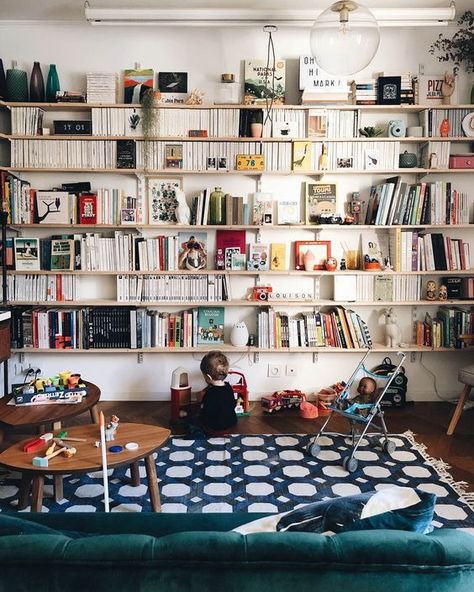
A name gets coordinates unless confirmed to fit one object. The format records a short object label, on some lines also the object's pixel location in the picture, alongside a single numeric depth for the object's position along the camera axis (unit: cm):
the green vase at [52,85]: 435
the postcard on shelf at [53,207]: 440
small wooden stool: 370
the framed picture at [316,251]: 453
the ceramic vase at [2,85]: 430
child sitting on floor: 387
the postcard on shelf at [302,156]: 439
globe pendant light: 263
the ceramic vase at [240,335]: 445
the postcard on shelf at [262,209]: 447
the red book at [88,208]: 441
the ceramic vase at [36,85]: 433
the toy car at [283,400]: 436
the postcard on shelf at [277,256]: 455
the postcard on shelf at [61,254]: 445
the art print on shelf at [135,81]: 440
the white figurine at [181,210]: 439
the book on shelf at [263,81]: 438
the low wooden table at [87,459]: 236
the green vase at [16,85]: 430
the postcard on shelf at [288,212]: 453
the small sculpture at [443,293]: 446
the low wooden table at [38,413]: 285
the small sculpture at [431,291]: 448
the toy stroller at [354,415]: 327
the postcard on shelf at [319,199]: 450
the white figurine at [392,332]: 448
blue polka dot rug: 284
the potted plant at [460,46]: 430
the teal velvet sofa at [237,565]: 102
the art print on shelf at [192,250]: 447
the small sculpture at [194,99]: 435
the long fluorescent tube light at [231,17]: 395
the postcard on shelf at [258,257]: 451
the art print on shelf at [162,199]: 449
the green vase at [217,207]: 441
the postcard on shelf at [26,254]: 443
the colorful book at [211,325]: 456
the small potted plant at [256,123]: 434
